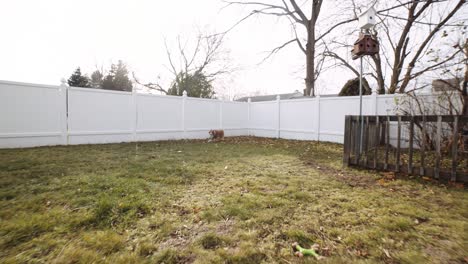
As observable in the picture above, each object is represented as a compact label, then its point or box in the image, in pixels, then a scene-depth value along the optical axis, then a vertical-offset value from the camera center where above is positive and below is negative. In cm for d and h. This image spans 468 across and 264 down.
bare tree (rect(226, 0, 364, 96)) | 1078 +545
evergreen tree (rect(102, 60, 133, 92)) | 2139 +473
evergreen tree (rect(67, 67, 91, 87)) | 1968 +437
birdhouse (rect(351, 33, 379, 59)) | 471 +185
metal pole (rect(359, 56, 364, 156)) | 393 -10
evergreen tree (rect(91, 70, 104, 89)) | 2271 +521
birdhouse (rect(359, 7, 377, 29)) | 450 +235
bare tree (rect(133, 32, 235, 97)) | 2023 +628
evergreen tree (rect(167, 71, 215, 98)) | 1939 +392
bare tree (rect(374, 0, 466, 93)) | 728 +352
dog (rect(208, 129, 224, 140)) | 893 -31
